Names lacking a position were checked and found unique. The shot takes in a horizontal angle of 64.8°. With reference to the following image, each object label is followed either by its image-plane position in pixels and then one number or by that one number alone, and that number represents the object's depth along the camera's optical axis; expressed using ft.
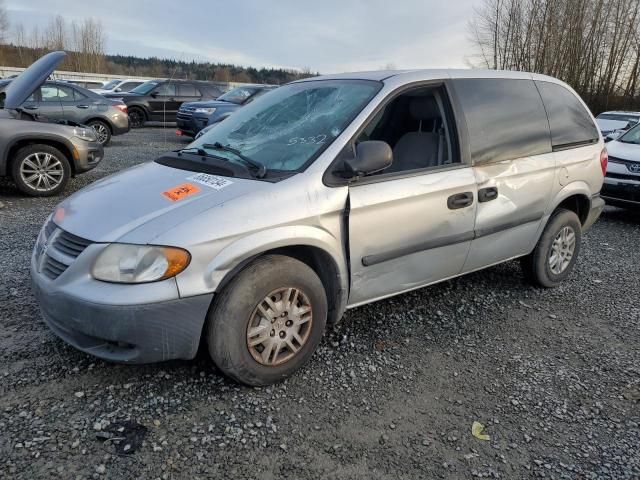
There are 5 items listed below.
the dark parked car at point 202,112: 43.68
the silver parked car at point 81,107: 37.27
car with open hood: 22.29
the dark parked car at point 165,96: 57.36
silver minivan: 8.14
